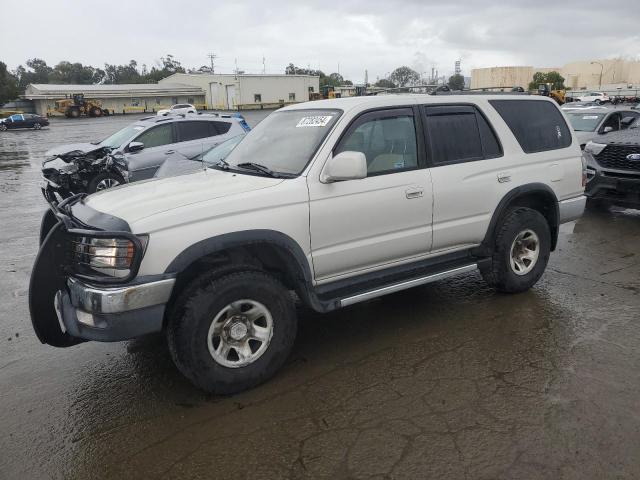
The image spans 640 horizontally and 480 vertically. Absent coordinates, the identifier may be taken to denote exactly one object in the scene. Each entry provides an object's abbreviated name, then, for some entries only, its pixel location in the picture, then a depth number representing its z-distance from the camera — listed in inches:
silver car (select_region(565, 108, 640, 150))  432.5
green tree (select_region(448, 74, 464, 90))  3169.3
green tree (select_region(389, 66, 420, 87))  4818.2
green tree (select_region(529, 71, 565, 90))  2866.6
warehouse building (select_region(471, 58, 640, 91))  3884.1
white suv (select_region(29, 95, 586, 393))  125.9
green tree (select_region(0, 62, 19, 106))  2331.4
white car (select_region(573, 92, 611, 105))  1860.2
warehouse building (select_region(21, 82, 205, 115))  2453.2
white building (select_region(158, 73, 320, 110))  2701.8
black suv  315.9
